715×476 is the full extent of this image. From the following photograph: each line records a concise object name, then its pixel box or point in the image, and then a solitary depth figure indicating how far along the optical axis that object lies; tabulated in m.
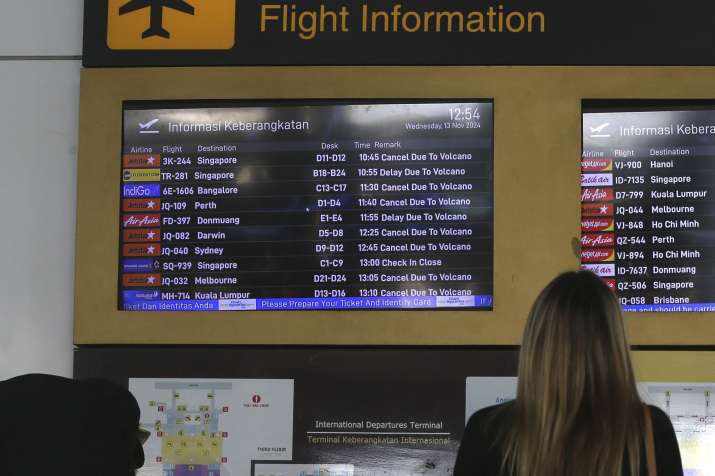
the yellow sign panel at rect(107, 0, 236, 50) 7.41
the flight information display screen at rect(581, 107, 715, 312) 7.04
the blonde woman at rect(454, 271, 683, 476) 4.37
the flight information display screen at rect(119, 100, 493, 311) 7.14
